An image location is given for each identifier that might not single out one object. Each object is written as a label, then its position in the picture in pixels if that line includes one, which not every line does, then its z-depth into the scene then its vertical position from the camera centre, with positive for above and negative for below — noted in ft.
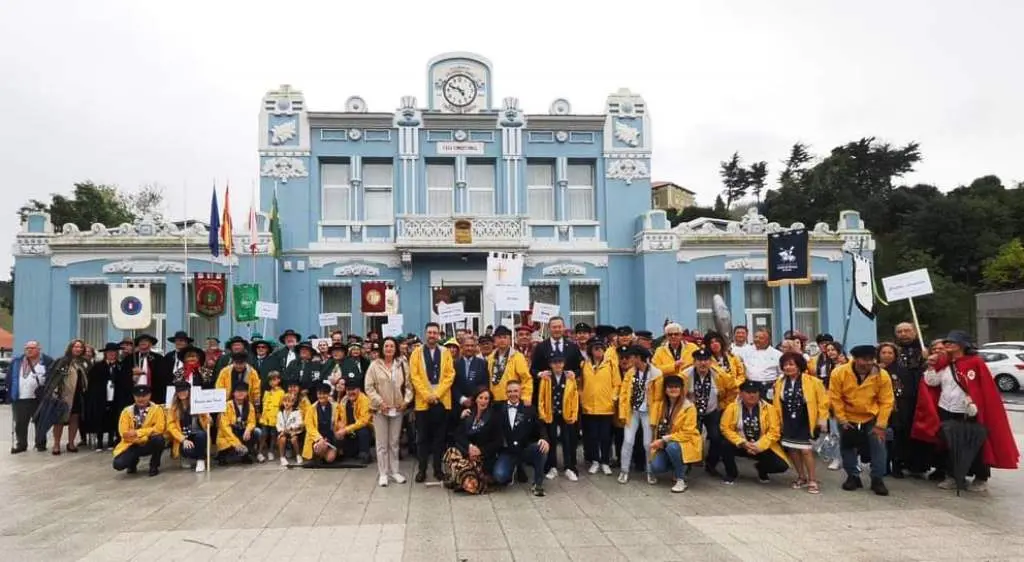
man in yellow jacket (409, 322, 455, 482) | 26.17 -3.32
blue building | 59.06 +6.99
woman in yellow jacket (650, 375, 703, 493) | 24.73 -4.85
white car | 63.21 -5.97
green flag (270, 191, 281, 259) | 58.08 +7.23
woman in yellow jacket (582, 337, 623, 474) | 26.99 -3.70
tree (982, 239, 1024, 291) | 115.03 +6.20
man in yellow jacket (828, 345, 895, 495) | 24.40 -3.87
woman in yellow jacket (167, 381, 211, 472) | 29.07 -5.04
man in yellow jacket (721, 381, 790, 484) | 25.17 -4.82
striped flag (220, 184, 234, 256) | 51.62 +6.88
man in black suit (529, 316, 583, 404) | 27.61 -1.70
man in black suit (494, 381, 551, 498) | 24.25 -4.86
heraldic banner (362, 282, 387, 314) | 55.11 +1.14
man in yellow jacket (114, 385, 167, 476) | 27.96 -4.96
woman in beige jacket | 26.08 -3.59
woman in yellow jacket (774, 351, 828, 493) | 24.77 -3.98
